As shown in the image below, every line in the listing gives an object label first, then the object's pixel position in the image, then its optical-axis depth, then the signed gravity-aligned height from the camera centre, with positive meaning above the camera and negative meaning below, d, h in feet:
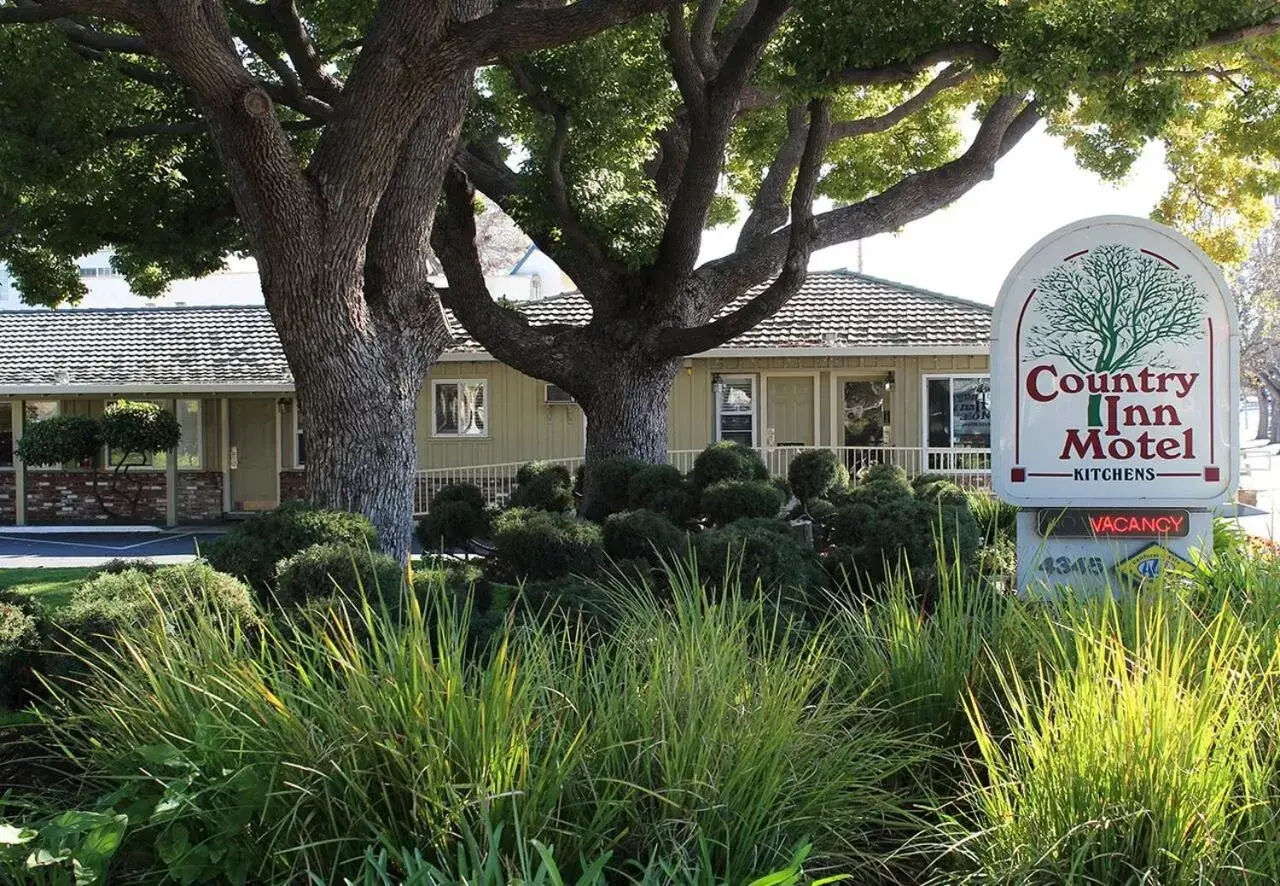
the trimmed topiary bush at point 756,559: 23.03 -2.33
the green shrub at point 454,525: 36.81 -2.63
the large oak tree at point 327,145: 28.14 +7.42
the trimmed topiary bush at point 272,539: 23.27 -1.93
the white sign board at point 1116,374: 24.16 +1.09
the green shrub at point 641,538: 26.89 -2.23
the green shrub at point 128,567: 21.35 -2.24
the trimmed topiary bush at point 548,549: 25.49 -2.32
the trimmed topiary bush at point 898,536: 25.48 -2.17
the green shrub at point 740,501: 31.53 -1.71
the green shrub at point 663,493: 33.68 -1.61
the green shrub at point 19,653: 18.25 -3.10
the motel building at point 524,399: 70.44 +2.05
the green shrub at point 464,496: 38.27 -1.87
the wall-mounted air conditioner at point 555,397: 74.18 +2.15
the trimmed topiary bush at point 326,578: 20.29 -2.29
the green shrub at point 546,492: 40.75 -1.87
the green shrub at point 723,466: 35.60 -0.95
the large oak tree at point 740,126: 32.07 +9.54
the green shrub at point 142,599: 17.03 -2.31
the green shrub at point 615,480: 35.58 -1.30
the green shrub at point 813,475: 38.40 -1.29
